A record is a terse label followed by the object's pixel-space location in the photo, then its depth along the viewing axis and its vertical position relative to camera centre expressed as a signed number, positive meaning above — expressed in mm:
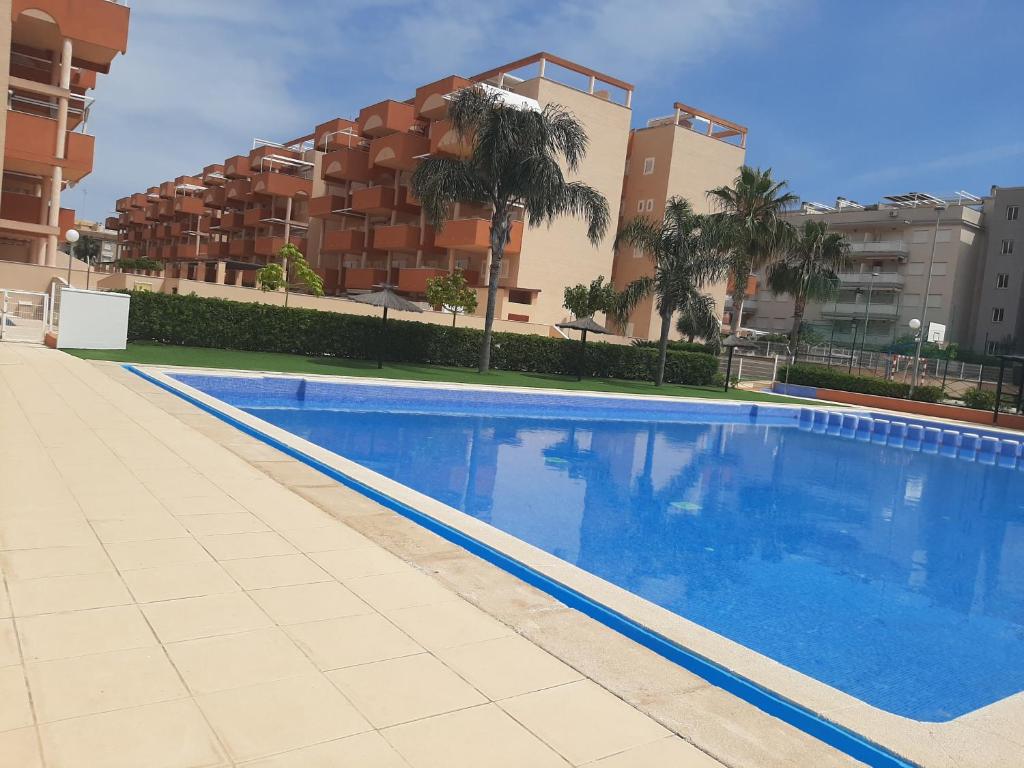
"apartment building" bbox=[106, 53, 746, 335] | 36688 +7647
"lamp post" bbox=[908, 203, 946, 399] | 48412 +10897
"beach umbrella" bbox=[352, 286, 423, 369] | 21891 +315
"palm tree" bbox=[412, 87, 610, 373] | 22453 +4660
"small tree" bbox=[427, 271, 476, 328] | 30906 +1081
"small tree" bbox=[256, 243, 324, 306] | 33594 +1210
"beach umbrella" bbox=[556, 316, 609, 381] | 25464 +272
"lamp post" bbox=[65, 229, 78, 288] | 25011 +1383
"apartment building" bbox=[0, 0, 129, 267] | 25797 +6346
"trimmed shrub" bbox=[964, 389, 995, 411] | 27906 -805
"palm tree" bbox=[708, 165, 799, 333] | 31438 +5865
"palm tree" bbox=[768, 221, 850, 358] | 36469 +4514
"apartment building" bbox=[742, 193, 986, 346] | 51438 +7355
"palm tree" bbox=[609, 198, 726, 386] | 26656 +2941
